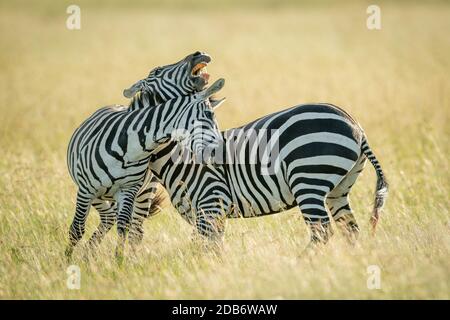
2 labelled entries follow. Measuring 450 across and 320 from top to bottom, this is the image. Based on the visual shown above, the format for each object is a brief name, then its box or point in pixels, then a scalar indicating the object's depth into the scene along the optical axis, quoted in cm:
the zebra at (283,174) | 1498
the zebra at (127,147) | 1555
